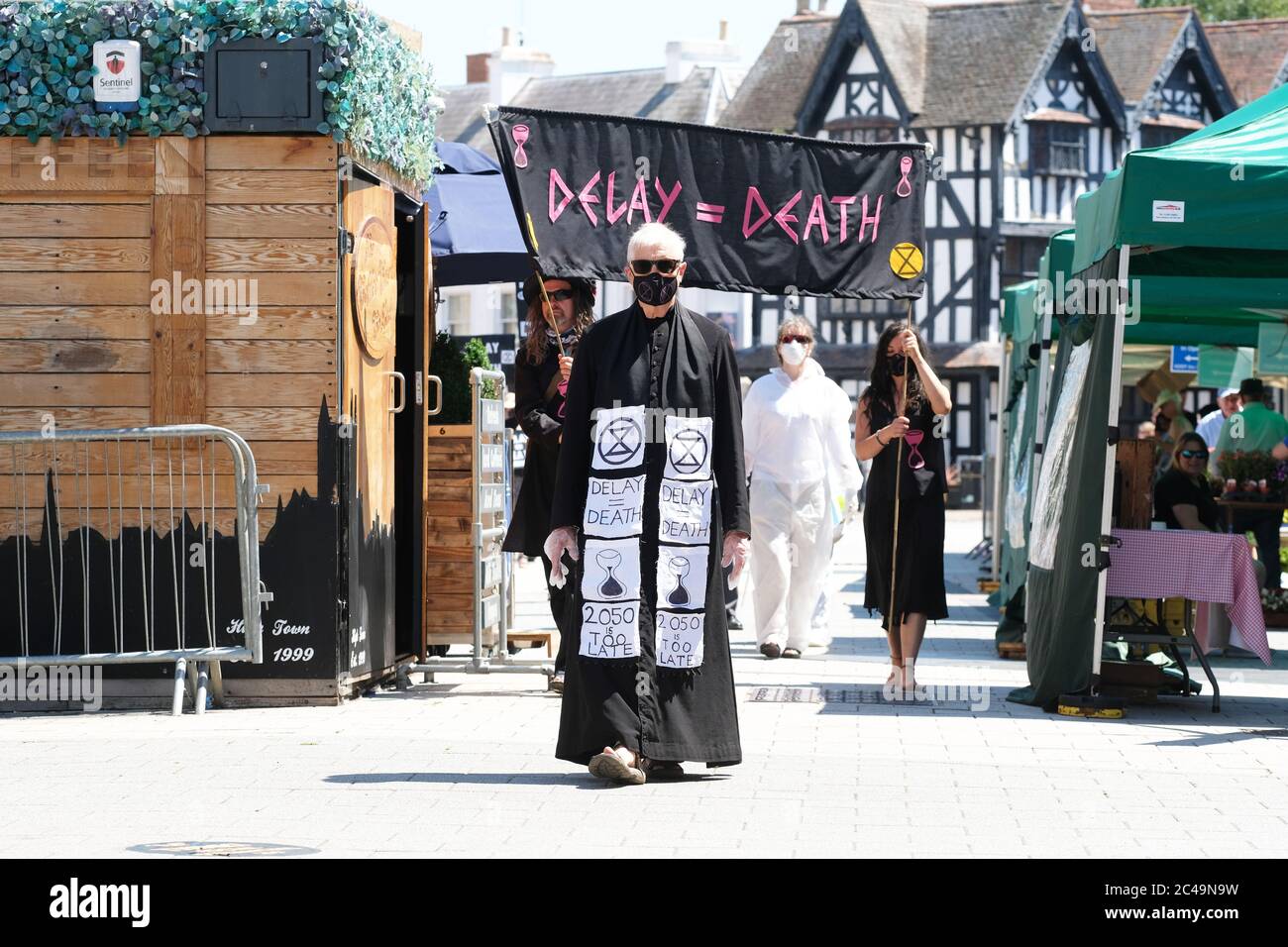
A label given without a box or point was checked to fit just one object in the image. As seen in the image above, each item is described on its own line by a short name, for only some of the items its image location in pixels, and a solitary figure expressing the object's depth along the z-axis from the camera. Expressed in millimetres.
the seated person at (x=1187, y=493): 12883
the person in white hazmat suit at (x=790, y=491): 13023
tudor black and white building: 46594
